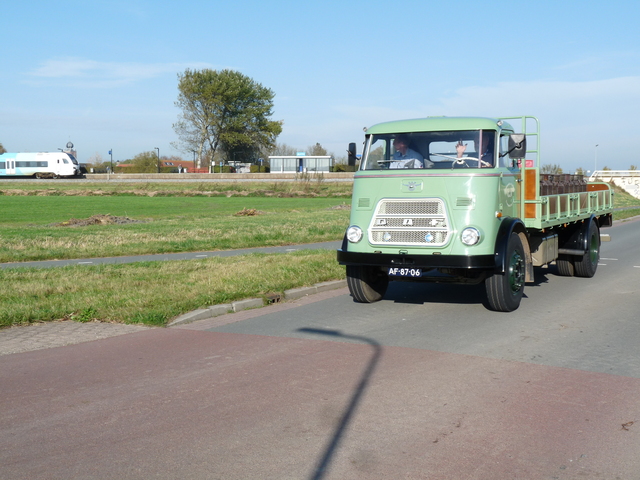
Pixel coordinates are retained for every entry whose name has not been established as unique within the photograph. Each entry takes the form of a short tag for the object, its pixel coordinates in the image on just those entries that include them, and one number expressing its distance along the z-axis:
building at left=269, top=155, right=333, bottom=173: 98.31
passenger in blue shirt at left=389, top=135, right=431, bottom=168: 9.84
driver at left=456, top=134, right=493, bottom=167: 9.55
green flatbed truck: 9.07
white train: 86.31
